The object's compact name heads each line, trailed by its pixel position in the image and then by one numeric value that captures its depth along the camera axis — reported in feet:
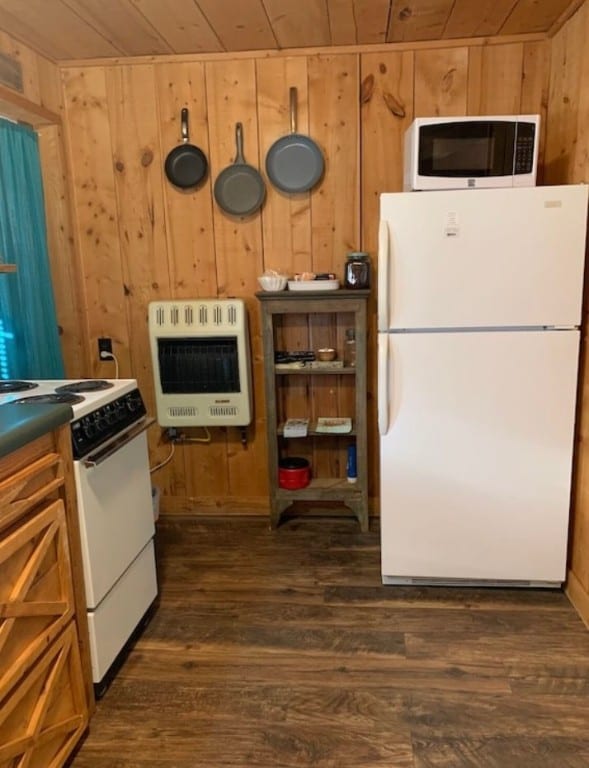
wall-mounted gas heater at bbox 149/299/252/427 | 9.57
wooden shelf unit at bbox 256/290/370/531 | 9.28
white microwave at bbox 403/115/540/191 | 7.55
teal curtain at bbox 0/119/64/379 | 8.04
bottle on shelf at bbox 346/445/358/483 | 10.21
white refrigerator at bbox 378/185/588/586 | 7.22
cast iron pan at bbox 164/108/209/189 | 9.60
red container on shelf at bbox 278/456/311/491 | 10.11
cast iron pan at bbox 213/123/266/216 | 9.57
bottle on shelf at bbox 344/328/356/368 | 9.93
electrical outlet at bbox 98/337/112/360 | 10.40
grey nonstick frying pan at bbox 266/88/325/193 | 9.41
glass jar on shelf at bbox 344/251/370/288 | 9.32
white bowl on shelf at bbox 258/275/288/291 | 9.30
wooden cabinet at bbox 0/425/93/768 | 4.52
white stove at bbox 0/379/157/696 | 5.85
